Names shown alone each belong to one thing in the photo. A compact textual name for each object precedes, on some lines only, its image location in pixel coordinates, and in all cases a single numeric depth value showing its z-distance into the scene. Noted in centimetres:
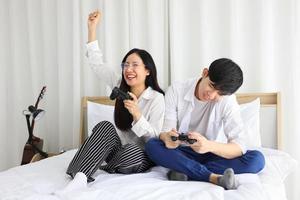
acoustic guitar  252
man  145
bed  126
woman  159
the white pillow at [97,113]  243
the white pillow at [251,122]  203
